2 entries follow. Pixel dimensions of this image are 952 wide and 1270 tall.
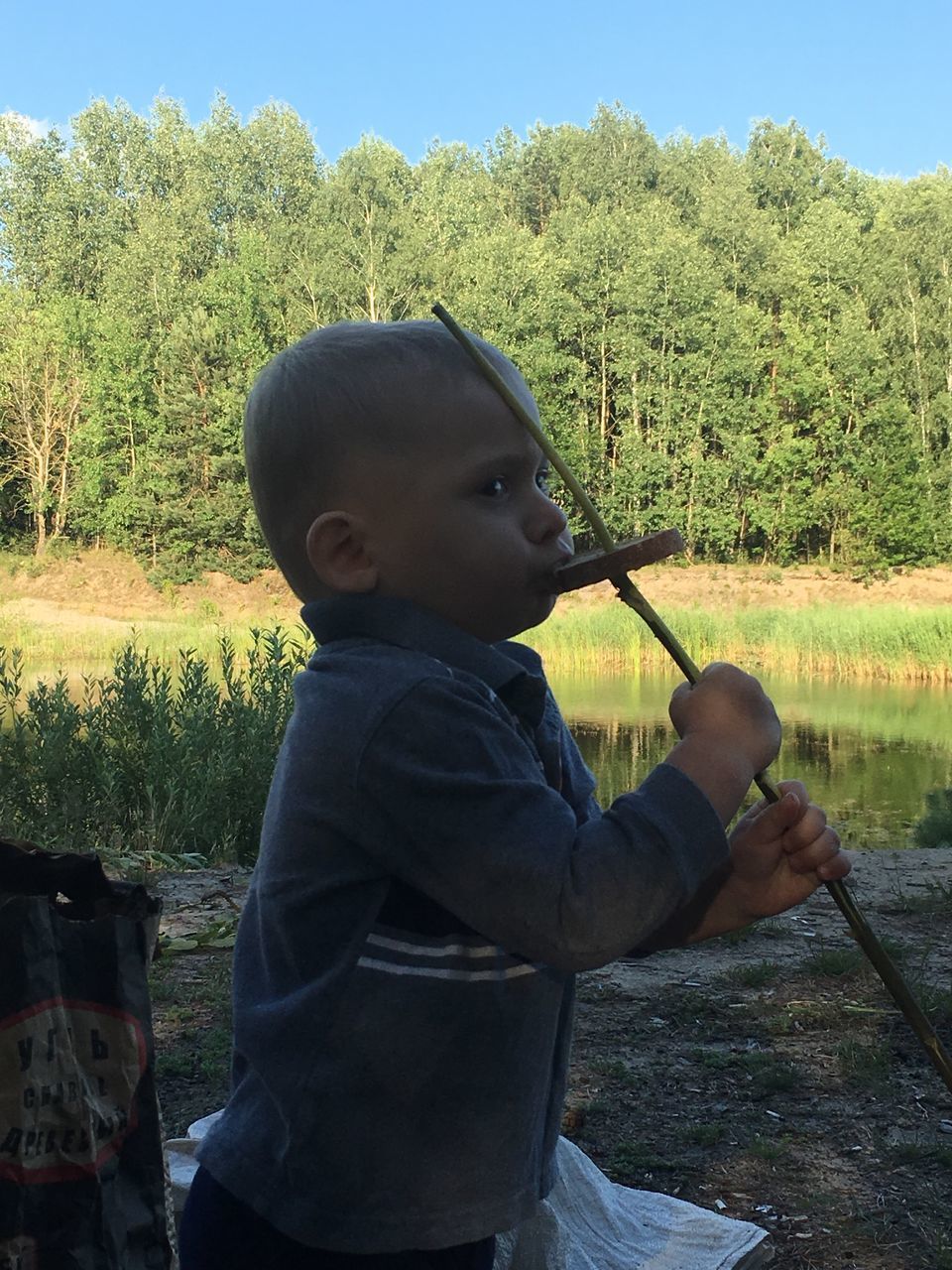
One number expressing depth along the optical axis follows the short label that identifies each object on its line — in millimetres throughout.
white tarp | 1922
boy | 1147
